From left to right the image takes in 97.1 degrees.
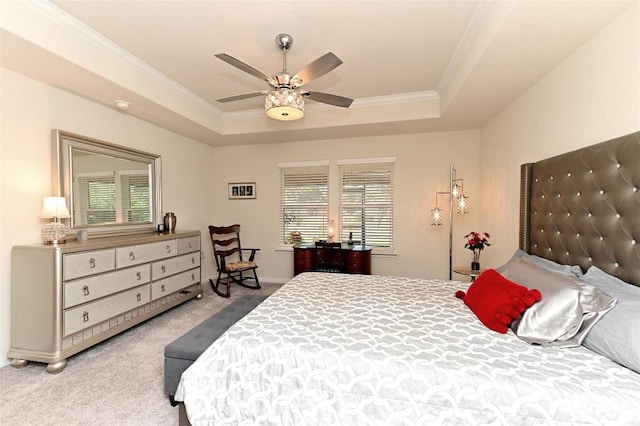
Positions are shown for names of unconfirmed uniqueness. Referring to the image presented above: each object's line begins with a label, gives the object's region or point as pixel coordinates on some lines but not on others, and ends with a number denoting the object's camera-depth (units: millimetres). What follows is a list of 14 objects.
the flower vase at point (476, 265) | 3447
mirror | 2857
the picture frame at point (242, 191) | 5222
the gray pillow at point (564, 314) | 1448
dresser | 2332
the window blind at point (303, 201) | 4949
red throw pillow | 1611
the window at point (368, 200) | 4695
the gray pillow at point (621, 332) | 1225
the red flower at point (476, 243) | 3416
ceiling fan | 2094
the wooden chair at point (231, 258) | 4484
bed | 1152
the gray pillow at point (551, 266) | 1905
